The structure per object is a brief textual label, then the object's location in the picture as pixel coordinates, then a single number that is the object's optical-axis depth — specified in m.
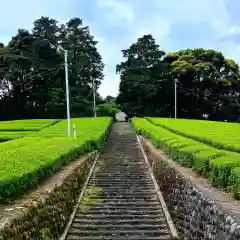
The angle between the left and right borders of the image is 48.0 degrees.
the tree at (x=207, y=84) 38.90
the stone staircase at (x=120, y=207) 6.79
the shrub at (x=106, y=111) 41.41
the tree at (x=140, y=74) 38.45
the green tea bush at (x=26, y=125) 25.27
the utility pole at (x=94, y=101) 38.23
